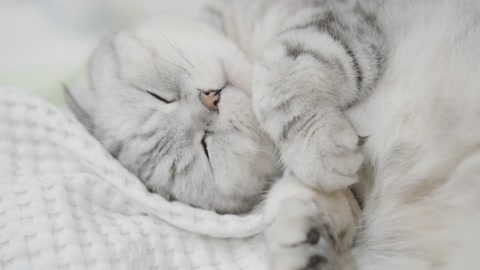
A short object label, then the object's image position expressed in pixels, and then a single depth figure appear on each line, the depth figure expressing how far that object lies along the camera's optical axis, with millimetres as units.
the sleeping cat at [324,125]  339
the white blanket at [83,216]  342
